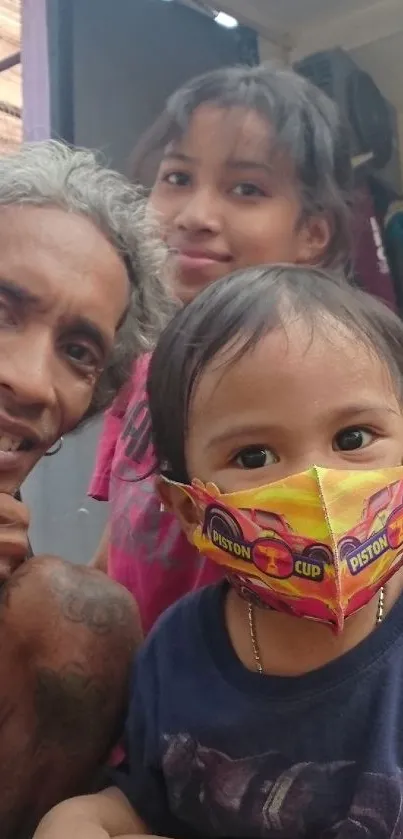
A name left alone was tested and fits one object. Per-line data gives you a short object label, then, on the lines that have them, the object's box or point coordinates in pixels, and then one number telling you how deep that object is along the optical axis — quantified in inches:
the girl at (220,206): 60.4
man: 46.1
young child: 35.0
